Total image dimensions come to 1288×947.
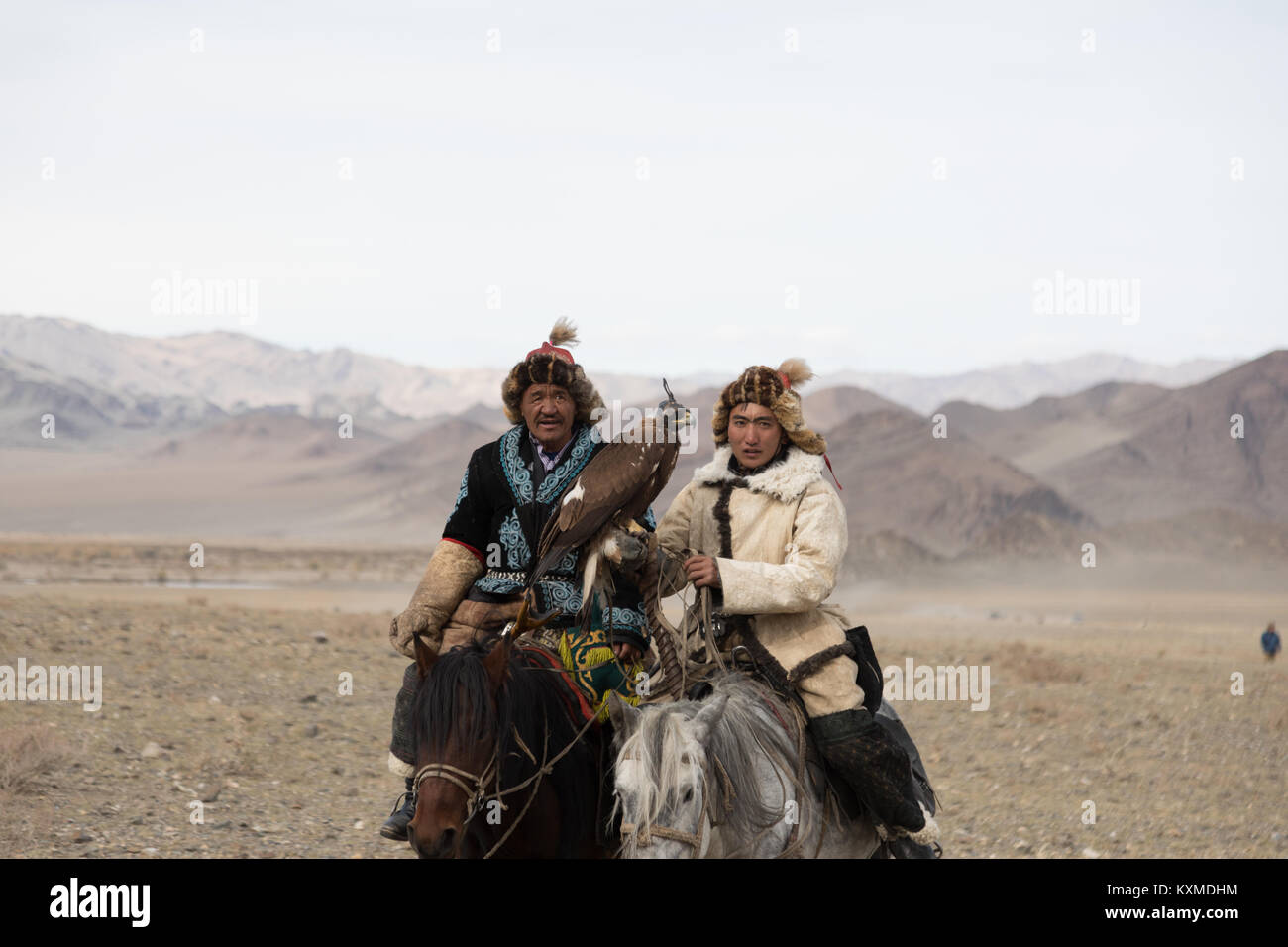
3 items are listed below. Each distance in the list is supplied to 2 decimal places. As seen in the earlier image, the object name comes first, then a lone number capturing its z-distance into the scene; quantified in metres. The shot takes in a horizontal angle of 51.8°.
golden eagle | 4.72
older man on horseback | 5.16
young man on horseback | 4.86
